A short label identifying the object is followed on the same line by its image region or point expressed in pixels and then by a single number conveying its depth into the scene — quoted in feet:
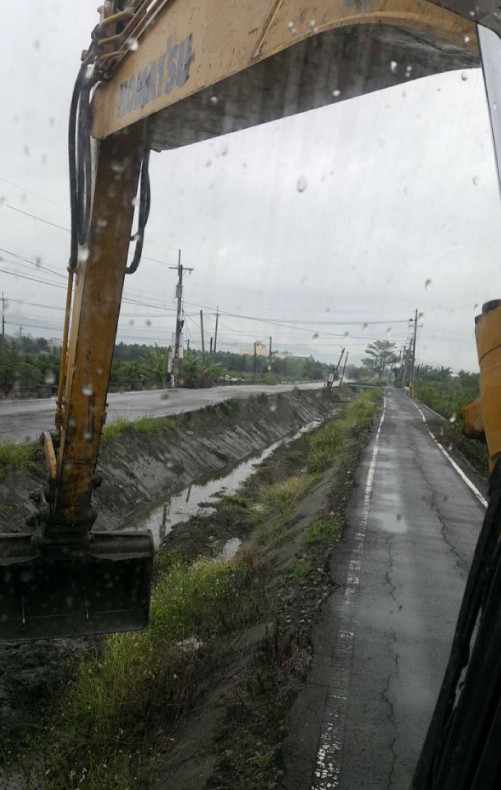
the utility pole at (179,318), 115.54
